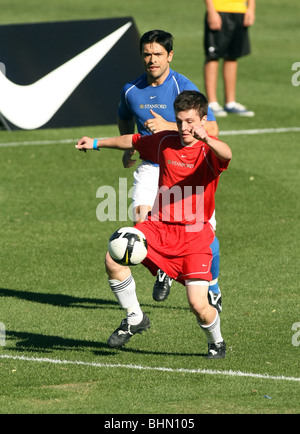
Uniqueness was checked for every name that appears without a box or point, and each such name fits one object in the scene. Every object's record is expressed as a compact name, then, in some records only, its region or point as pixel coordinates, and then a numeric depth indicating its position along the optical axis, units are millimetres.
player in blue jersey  19562
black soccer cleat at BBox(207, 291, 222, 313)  18953
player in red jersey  16156
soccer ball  15883
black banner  31869
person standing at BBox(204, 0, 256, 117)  36812
